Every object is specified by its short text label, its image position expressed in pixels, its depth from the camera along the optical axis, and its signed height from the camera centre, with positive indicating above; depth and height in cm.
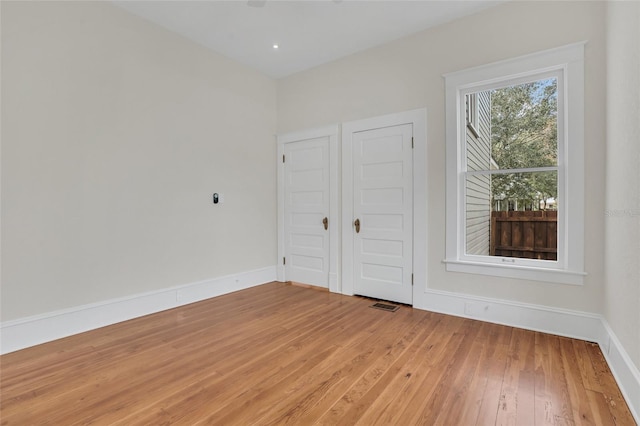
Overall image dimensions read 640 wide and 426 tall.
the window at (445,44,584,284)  276 +41
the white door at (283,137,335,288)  445 -1
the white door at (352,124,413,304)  369 -4
